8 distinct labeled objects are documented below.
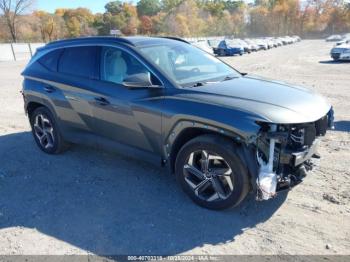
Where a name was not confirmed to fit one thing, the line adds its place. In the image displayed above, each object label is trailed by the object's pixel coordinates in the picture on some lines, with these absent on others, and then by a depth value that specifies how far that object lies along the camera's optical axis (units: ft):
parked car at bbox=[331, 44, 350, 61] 73.00
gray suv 11.54
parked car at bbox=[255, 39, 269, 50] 148.52
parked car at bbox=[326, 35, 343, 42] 226.83
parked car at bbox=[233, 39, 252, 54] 124.58
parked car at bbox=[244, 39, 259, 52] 133.59
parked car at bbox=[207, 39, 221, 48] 124.62
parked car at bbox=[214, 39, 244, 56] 113.39
